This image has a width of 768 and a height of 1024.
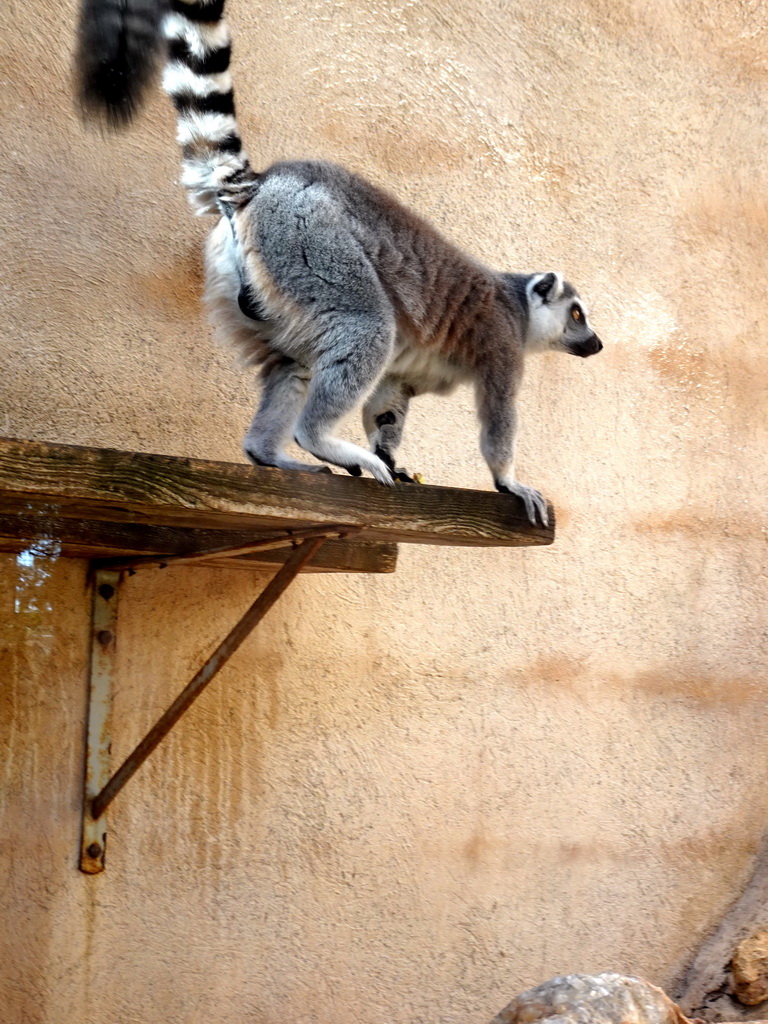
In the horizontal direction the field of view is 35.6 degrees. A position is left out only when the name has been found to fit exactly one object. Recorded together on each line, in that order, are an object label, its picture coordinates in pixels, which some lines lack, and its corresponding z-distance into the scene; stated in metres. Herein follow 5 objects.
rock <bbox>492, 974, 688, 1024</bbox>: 2.73
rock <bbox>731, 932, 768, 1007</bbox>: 3.91
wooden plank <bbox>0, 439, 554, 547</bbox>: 2.24
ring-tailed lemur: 2.90
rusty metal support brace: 2.97
